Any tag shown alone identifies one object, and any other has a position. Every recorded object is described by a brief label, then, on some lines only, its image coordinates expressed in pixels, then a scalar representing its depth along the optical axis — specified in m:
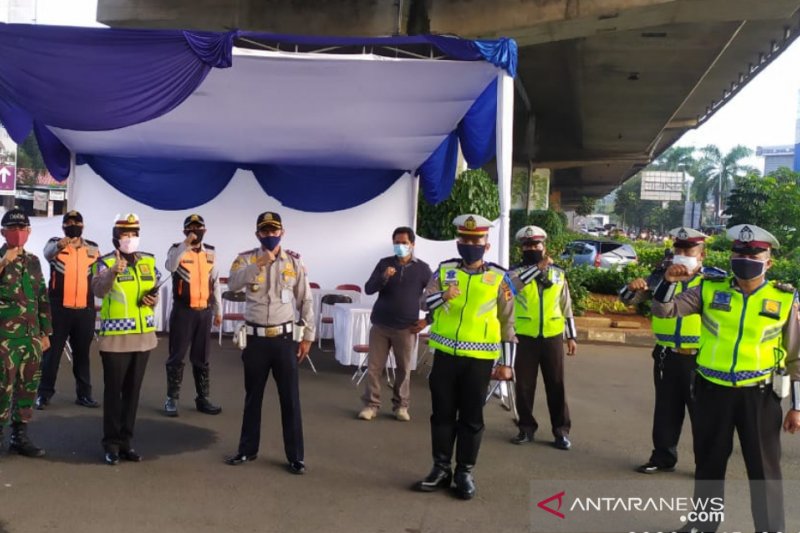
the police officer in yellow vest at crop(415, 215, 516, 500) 4.92
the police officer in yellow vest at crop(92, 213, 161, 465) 5.32
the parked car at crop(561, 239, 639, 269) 21.25
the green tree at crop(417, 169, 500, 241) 12.33
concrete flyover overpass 12.96
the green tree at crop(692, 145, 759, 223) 80.75
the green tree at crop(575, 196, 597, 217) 59.74
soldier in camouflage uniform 5.25
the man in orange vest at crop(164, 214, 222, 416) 6.84
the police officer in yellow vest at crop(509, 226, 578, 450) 6.14
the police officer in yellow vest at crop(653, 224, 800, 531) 4.07
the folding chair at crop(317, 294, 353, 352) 10.44
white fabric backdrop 11.63
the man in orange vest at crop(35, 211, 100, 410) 6.94
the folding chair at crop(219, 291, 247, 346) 10.23
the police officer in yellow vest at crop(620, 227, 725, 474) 5.43
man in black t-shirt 7.06
